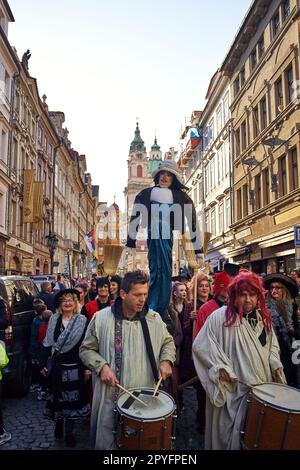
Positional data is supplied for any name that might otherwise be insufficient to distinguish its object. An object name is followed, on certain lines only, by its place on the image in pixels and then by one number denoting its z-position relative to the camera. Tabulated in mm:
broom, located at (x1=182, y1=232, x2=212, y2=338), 5715
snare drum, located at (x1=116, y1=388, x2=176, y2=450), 2842
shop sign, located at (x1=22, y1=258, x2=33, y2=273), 25453
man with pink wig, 3219
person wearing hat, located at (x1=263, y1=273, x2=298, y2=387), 5020
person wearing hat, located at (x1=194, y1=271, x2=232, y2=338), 4734
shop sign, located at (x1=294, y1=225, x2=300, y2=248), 11094
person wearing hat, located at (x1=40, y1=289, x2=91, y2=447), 4621
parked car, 6000
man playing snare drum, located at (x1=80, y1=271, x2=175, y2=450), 3264
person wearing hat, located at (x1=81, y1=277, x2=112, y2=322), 6396
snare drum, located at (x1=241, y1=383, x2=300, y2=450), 2805
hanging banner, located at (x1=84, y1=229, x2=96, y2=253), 24952
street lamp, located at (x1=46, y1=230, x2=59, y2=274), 28641
